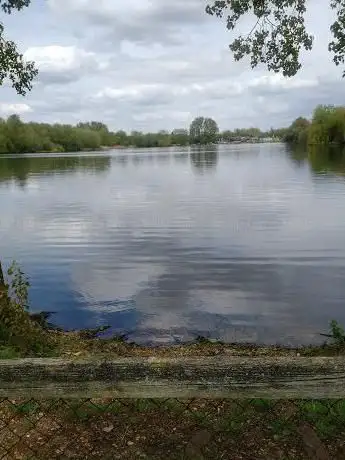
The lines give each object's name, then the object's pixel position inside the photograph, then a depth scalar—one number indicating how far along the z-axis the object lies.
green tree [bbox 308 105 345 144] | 168.88
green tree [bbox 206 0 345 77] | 9.55
